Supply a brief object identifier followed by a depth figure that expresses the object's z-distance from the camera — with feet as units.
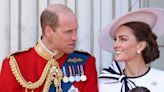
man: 13.75
